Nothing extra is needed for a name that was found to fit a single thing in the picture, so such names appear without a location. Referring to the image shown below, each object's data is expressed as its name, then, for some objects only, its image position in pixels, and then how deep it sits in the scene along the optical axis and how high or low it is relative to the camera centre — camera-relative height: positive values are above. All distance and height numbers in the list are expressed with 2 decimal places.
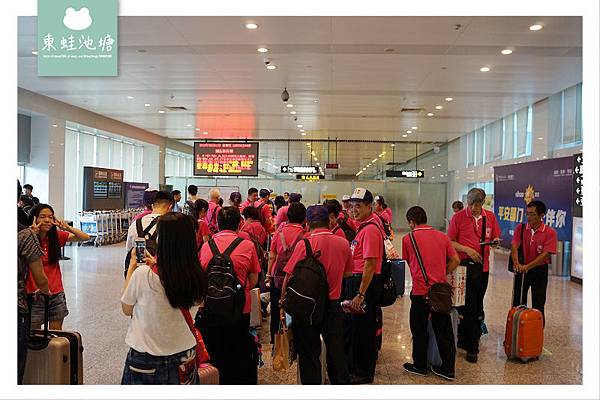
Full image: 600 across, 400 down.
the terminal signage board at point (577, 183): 9.25 +0.36
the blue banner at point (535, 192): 9.98 +0.23
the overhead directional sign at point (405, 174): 19.18 +1.05
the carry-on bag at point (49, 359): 3.03 -0.99
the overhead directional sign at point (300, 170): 18.62 +1.14
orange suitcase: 4.55 -1.23
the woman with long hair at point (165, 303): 2.47 -0.53
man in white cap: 3.90 -0.79
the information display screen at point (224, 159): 15.32 +1.25
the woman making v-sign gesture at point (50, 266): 3.57 -0.52
